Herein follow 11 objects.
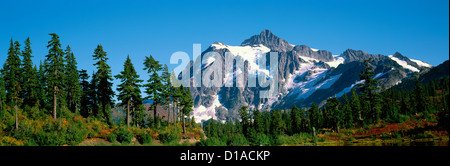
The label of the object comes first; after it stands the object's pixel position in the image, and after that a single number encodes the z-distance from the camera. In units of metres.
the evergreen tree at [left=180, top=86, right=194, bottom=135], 59.98
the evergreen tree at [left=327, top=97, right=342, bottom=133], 68.51
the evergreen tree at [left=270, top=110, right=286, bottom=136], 102.75
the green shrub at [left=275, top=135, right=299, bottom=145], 48.78
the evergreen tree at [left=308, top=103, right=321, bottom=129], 100.75
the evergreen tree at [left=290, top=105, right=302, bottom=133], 110.09
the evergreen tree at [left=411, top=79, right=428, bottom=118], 90.06
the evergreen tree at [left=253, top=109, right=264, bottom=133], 92.47
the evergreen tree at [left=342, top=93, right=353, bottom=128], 73.99
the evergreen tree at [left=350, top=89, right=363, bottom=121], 77.81
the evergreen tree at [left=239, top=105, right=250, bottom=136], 99.45
